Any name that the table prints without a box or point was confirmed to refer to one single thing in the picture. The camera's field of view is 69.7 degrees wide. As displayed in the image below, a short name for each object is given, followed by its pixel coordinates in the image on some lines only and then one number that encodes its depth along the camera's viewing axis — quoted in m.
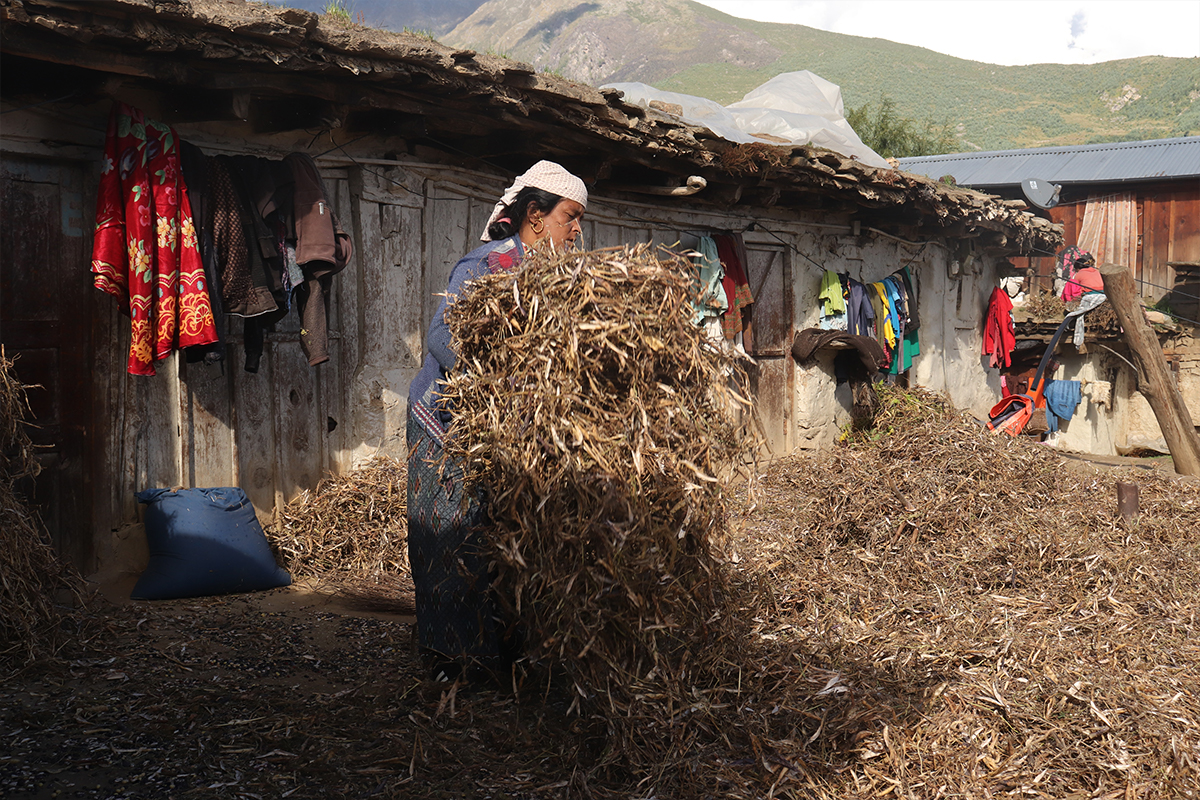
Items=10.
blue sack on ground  3.87
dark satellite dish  14.96
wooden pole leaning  6.90
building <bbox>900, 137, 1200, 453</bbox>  14.67
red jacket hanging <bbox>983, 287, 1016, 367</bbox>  10.59
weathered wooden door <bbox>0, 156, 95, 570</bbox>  3.69
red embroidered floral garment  3.71
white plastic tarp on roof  6.81
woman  2.67
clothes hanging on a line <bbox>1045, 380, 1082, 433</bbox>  13.34
